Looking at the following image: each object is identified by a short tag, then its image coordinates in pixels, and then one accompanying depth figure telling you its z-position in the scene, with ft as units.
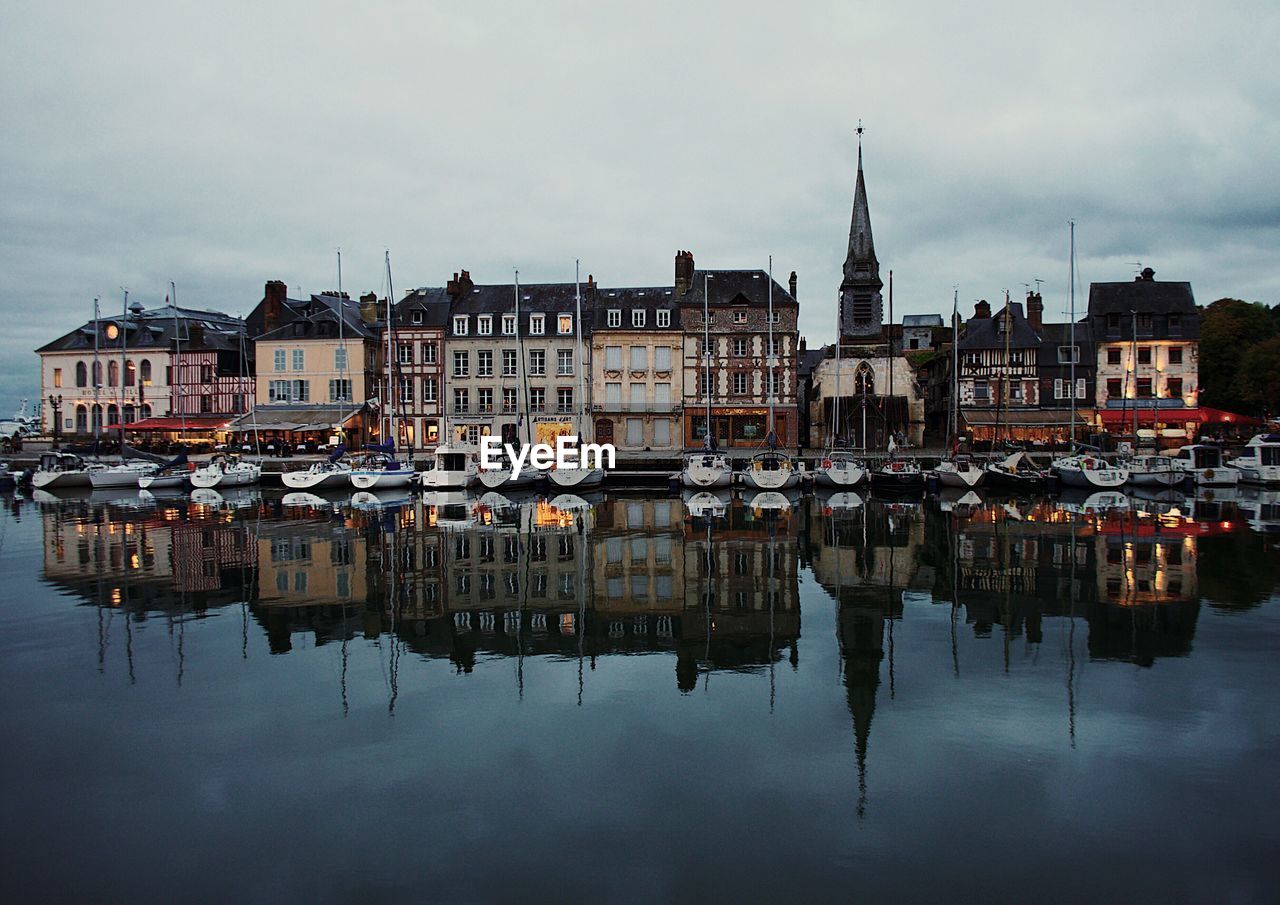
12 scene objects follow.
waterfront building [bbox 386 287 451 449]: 170.50
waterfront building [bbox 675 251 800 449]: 165.89
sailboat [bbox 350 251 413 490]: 127.65
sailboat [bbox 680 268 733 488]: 127.34
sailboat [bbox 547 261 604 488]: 126.93
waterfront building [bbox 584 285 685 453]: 167.32
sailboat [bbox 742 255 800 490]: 122.83
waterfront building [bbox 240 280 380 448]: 171.12
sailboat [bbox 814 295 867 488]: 125.90
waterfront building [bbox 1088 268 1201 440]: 169.27
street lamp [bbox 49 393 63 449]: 184.65
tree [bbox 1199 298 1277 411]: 187.11
